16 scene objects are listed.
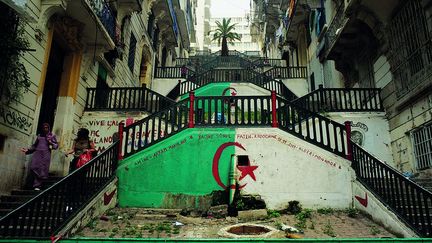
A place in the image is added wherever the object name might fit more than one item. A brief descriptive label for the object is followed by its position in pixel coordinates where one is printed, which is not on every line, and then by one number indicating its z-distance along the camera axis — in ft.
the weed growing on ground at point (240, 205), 27.05
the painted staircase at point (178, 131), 19.33
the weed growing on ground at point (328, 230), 21.15
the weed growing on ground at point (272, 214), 26.53
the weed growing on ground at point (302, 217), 23.34
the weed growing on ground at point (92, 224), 22.24
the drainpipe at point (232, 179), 27.68
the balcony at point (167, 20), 74.28
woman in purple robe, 26.30
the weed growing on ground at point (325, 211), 27.45
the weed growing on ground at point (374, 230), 21.76
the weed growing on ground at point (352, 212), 26.12
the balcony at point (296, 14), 65.23
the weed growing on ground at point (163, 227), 21.67
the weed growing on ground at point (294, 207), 27.78
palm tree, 143.95
